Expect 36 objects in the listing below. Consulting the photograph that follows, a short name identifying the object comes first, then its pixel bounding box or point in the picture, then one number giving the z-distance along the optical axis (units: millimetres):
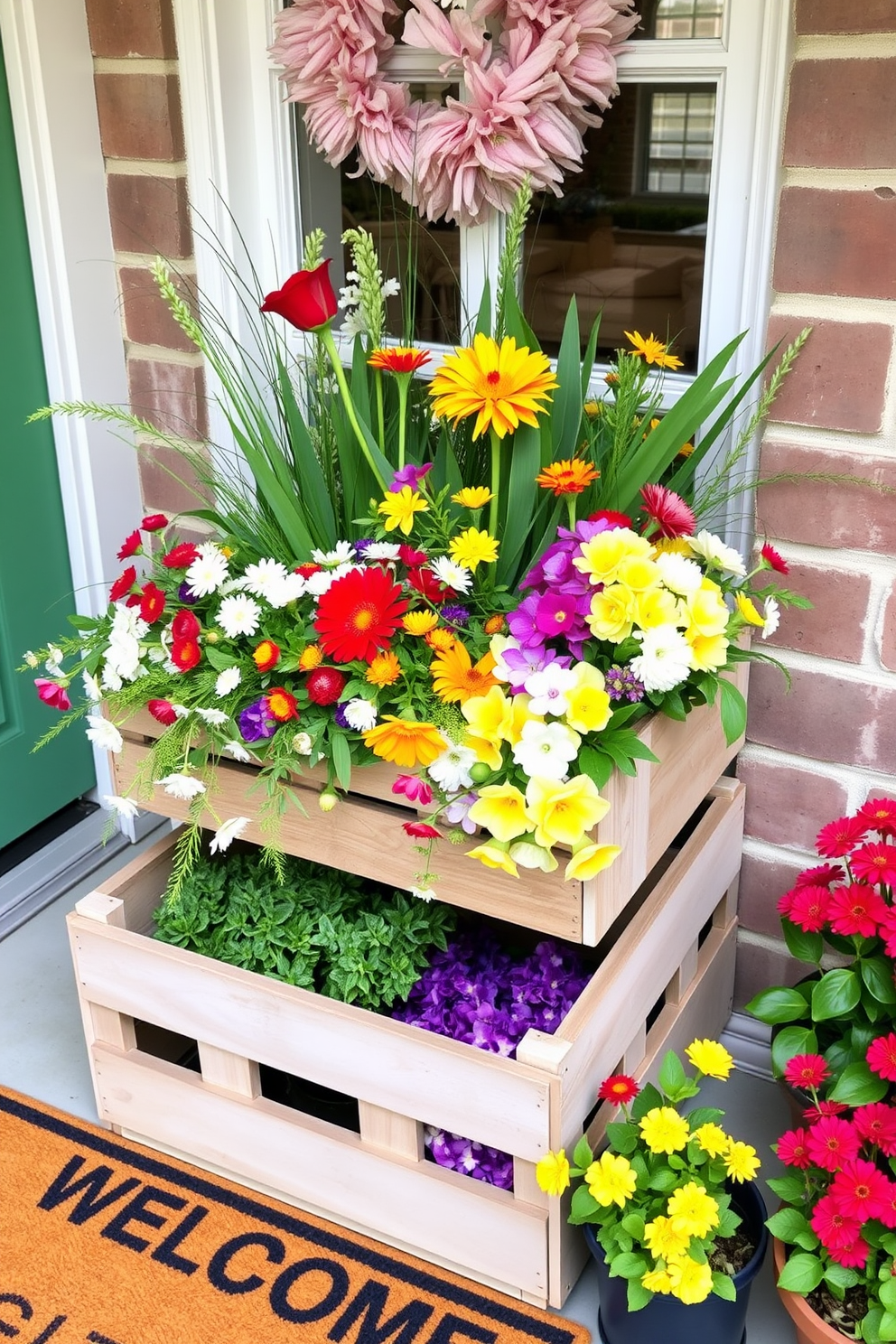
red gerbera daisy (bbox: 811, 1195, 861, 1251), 1331
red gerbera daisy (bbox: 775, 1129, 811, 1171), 1406
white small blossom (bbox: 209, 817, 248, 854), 1466
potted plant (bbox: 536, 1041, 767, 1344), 1334
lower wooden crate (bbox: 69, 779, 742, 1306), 1435
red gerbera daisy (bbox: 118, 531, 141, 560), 1628
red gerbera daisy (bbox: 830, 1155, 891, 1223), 1321
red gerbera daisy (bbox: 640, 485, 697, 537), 1434
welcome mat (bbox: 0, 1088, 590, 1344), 1516
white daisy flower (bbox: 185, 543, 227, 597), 1513
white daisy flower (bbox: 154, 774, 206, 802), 1440
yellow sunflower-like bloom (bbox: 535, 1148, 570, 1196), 1351
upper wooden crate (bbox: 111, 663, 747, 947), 1388
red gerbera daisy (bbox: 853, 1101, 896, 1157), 1339
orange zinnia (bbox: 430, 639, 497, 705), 1377
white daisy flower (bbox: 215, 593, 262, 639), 1462
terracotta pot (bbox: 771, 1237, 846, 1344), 1377
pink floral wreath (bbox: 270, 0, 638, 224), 1631
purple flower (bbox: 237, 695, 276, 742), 1436
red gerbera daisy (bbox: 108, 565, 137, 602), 1567
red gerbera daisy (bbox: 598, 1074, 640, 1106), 1377
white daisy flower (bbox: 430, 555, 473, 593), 1426
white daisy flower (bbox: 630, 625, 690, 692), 1317
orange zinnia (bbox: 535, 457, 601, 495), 1412
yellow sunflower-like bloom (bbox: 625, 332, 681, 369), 1567
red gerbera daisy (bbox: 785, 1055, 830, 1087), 1425
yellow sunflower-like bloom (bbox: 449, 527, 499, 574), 1434
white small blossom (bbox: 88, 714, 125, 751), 1521
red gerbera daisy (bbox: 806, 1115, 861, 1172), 1351
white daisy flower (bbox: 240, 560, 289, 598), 1465
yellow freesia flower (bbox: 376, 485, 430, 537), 1450
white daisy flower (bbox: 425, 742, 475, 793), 1342
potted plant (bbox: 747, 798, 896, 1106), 1443
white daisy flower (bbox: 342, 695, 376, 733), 1374
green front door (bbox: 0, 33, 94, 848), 2119
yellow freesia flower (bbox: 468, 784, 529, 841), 1283
